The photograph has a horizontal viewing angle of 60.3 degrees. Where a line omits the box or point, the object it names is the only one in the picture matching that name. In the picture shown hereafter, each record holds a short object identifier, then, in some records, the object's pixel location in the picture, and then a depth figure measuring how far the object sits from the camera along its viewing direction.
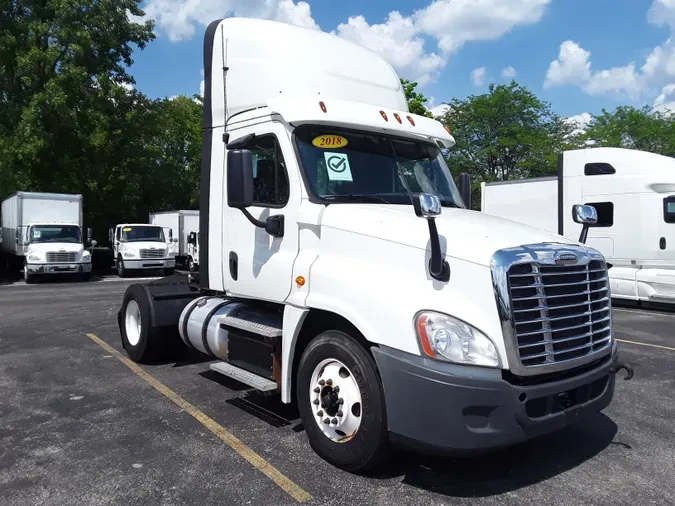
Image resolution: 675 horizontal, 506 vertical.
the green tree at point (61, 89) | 25.77
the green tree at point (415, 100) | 23.83
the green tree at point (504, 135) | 35.09
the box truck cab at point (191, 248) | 24.92
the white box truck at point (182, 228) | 28.66
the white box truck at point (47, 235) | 20.80
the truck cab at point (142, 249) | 23.59
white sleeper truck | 13.05
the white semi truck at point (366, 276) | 3.56
